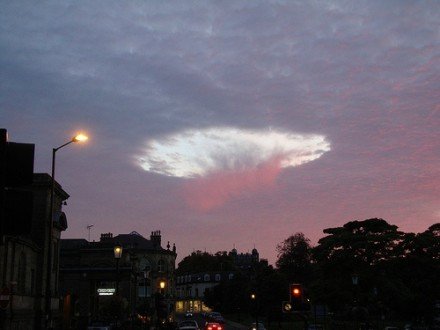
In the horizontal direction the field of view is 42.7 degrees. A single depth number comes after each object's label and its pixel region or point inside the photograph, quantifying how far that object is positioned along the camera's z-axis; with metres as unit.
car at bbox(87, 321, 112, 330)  44.38
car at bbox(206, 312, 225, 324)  89.94
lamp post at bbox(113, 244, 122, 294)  37.78
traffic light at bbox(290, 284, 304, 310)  20.39
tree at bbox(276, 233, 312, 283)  125.75
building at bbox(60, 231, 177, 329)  58.16
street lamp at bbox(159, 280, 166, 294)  43.86
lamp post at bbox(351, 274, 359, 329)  24.52
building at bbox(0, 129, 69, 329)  5.00
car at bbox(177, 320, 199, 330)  51.56
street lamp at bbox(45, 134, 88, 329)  23.91
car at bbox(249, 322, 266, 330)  62.19
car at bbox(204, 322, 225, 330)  56.97
